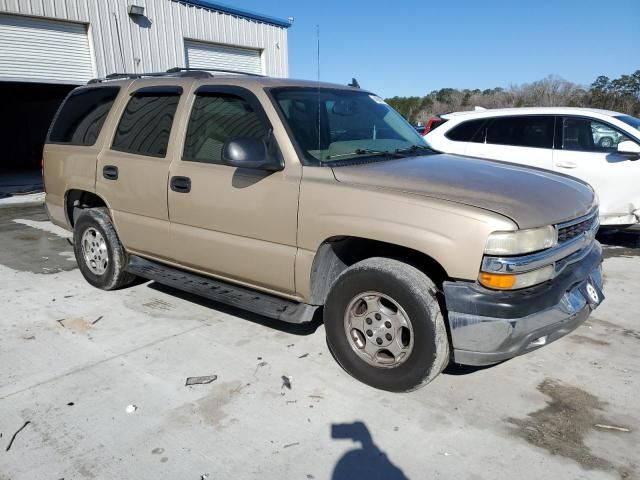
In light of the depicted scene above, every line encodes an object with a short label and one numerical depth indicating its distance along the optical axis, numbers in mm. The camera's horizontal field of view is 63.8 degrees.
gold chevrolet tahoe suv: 2773
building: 11758
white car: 6289
